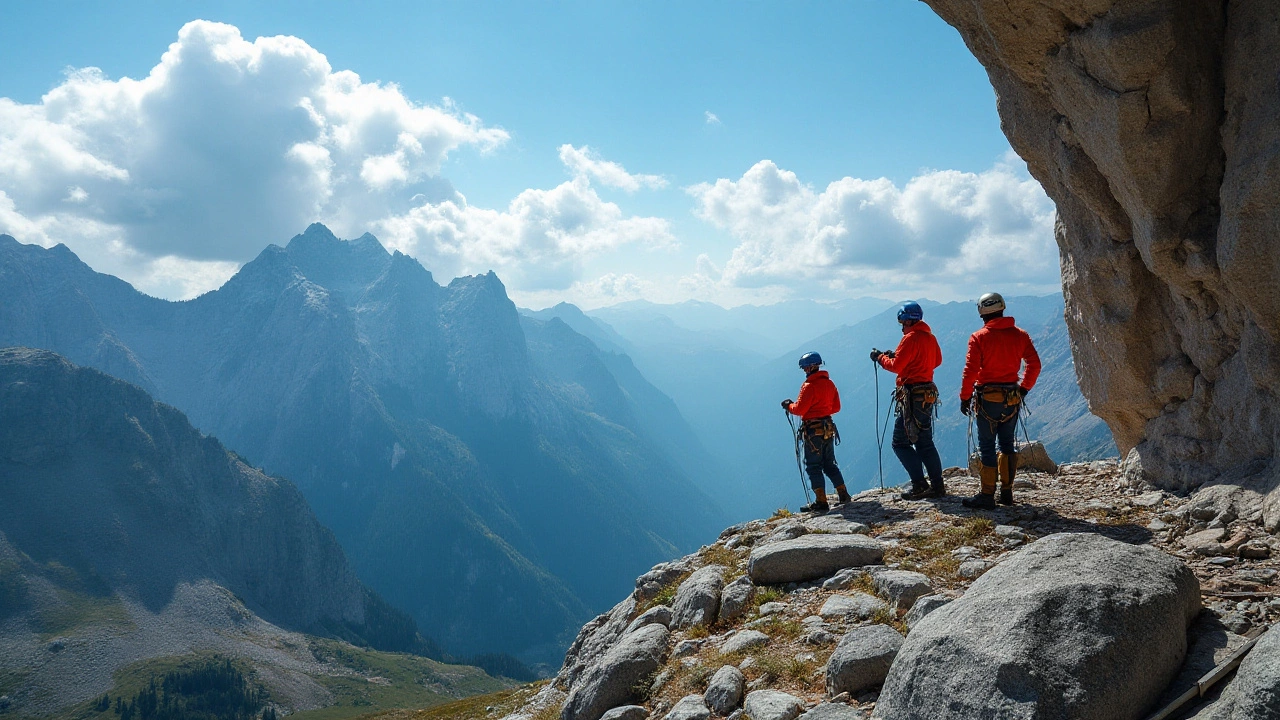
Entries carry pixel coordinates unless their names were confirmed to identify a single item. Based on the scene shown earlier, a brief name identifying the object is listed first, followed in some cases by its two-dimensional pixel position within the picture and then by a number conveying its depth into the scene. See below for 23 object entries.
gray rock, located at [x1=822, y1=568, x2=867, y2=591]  10.52
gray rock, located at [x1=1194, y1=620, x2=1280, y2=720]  4.35
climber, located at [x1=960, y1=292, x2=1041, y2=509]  13.45
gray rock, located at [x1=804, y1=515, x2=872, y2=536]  13.39
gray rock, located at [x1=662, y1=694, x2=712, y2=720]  7.87
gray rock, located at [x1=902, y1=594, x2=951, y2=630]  8.03
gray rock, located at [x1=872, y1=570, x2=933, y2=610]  9.03
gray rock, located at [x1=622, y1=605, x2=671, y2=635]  12.23
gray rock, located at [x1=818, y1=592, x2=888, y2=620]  9.28
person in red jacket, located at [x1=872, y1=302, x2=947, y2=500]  15.05
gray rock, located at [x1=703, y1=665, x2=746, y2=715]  7.96
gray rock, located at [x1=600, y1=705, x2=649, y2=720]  8.79
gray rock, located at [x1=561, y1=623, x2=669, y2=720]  9.70
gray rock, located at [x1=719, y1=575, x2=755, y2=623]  10.88
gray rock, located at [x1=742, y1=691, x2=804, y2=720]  7.19
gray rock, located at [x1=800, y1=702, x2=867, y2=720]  6.55
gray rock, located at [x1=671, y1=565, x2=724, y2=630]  11.10
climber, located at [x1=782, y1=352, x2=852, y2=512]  16.81
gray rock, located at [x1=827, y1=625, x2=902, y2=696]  7.32
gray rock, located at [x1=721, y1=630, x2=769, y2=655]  9.38
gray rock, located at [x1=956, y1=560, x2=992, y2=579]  9.60
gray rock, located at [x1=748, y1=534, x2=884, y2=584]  11.27
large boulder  5.31
